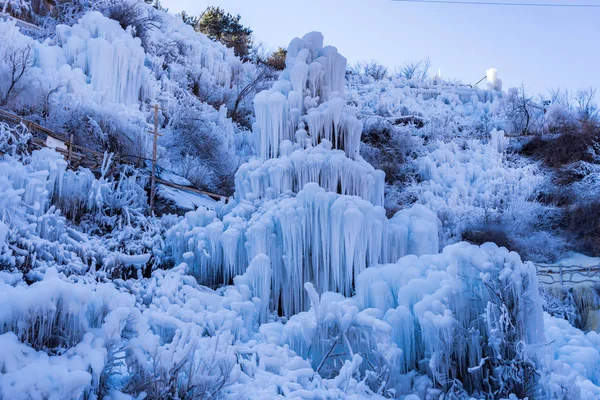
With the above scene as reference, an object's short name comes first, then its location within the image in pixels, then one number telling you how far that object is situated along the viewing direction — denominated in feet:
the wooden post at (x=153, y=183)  37.65
